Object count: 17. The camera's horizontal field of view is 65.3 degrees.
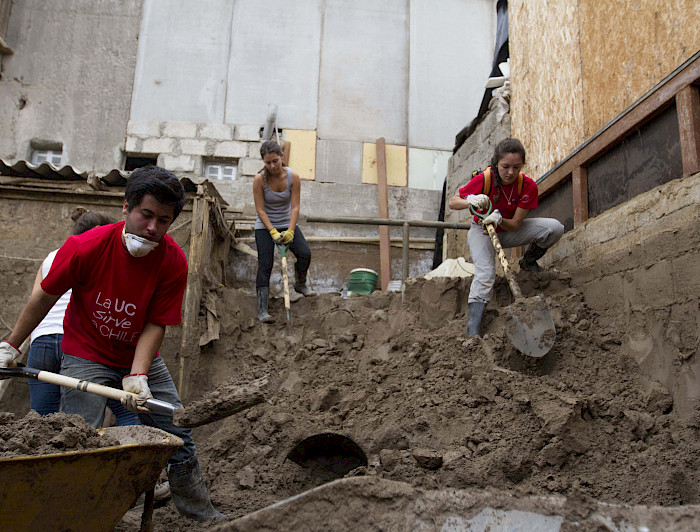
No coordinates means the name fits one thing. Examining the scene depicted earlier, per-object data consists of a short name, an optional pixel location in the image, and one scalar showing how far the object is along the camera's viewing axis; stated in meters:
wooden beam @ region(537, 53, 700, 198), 3.45
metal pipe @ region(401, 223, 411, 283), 5.89
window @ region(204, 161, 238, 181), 8.56
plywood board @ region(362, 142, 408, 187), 8.66
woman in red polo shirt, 4.20
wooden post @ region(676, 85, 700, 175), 3.35
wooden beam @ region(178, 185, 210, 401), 5.14
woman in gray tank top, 5.50
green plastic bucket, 6.95
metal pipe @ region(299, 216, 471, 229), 6.04
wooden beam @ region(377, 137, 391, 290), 7.79
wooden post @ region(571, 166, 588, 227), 4.60
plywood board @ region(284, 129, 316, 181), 8.49
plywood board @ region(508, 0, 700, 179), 3.71
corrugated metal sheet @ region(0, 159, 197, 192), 5.51
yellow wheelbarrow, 1.59
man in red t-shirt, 2.46
